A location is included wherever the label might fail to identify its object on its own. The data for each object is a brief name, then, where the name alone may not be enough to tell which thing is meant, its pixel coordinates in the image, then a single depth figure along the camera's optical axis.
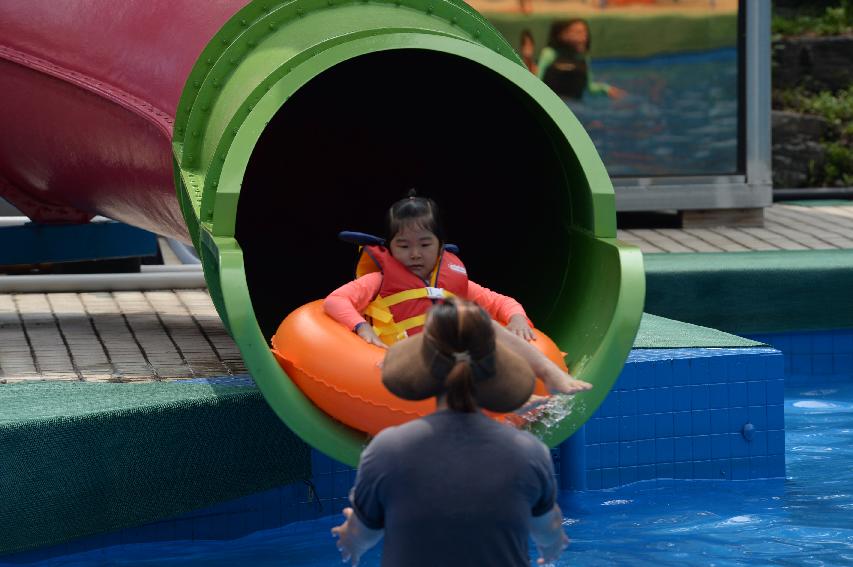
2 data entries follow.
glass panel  18.56
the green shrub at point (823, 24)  29.66
